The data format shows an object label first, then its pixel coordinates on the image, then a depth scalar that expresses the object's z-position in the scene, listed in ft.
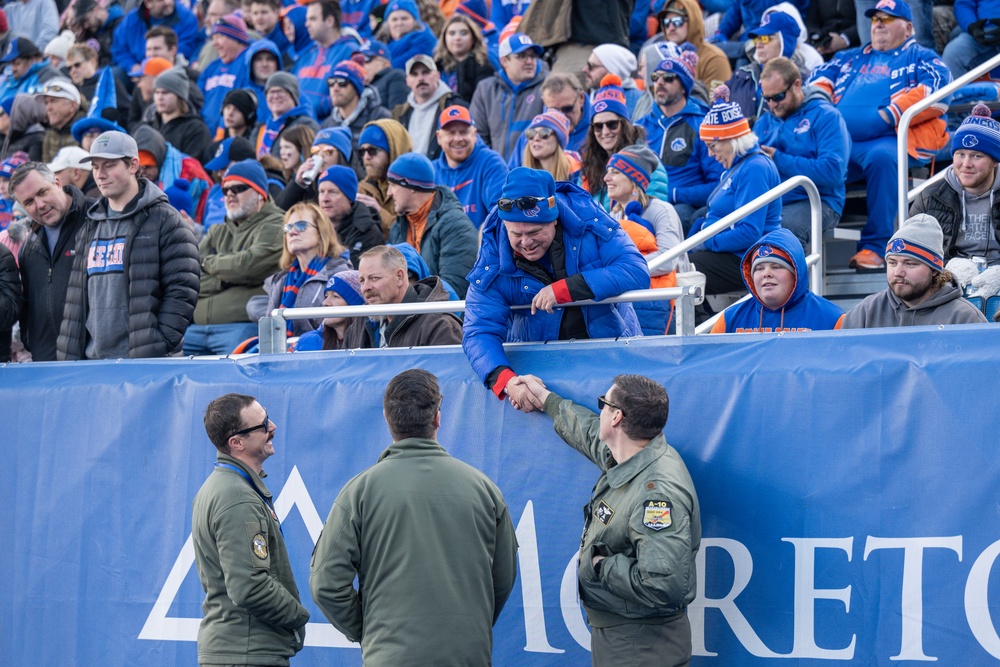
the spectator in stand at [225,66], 93.50
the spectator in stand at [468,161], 60.95
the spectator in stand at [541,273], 35.04
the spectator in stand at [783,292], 38.81
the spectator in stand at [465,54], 79.20
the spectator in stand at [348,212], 57.16
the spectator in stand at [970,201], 45.62
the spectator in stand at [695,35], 74.79
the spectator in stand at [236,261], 58.18
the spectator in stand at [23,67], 98.88
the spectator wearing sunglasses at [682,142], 59.36
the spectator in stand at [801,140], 55.98
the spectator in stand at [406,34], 89.25
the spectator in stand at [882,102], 58.44
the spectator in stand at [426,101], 73.41
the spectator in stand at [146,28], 111.34
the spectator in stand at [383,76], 83.10
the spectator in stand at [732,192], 51.93
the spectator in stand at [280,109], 76.69
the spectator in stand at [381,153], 62.90
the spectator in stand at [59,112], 81.20
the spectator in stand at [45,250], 51.93
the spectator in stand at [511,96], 71.56
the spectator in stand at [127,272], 47.98
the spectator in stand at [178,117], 84.53
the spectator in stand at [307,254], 53.01
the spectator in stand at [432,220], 52.85
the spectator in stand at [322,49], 88.22
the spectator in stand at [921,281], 34.86
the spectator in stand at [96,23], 115.34
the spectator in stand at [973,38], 67.82
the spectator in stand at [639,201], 51.03
